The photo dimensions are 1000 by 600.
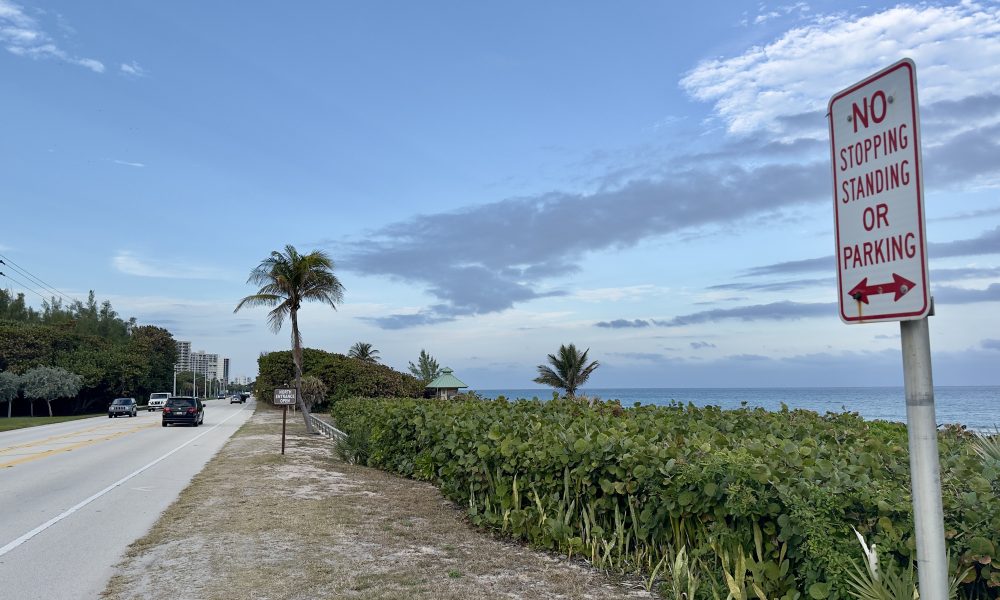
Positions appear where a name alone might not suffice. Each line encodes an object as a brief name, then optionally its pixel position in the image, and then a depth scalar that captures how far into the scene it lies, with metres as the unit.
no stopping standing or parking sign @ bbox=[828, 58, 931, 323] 2.03
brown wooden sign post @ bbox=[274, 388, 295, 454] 19.47
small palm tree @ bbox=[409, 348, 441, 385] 72.06
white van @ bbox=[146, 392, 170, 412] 65.62
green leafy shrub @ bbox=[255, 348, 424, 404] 46.19
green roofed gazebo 35.31
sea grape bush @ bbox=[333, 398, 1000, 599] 4.31
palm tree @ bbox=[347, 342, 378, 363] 79.06
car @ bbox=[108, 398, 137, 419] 48.94
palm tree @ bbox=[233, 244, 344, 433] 28.48
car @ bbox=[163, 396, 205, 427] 35.97
